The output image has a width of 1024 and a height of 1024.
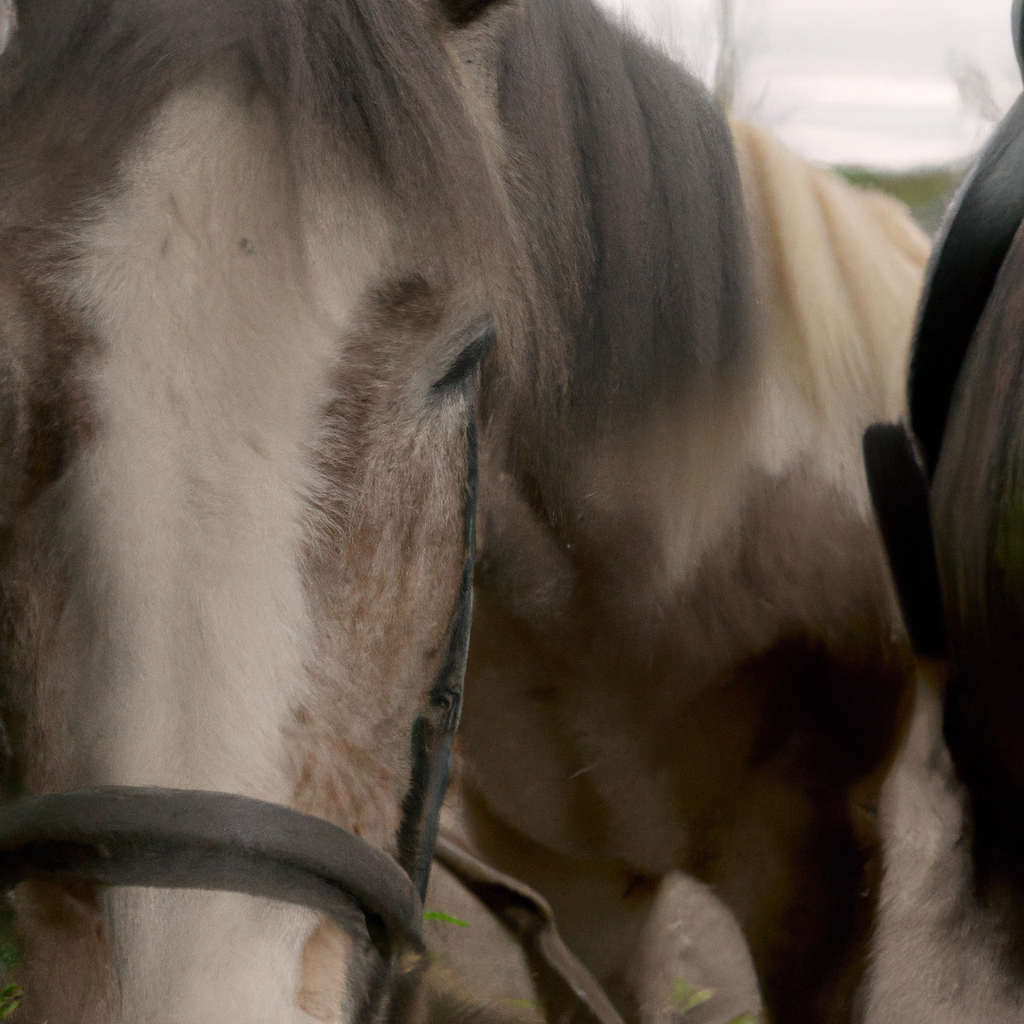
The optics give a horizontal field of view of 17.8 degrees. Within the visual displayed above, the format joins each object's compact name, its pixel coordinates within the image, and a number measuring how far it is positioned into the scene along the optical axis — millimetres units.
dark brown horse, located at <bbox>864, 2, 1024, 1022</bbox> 1322
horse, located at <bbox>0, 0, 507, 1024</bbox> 1077
